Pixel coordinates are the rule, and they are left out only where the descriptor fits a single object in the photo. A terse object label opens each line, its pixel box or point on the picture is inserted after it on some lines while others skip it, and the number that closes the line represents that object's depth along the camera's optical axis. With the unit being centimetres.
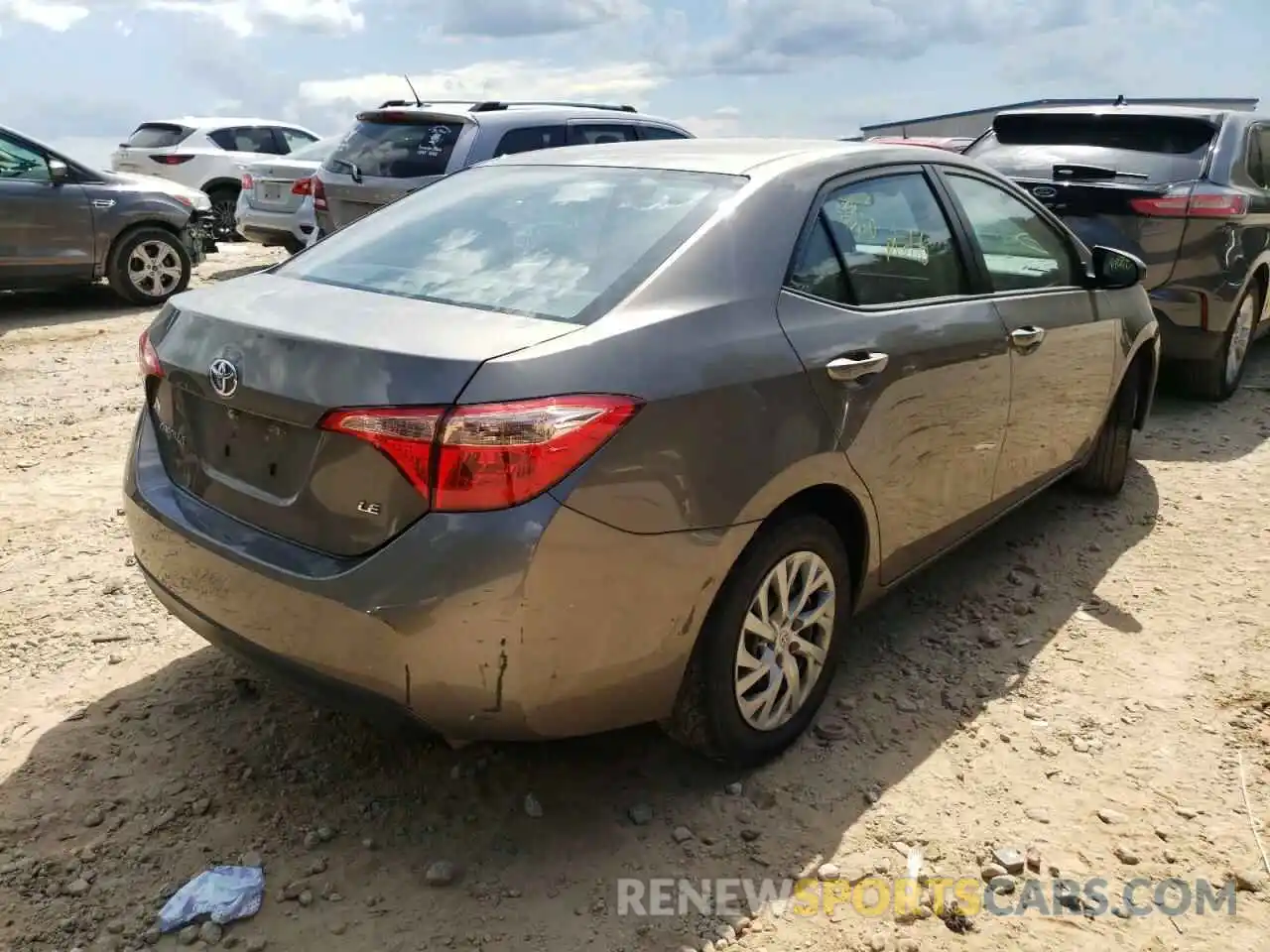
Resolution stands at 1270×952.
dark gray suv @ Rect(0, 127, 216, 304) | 883
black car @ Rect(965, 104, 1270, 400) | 601
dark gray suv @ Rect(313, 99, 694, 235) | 779
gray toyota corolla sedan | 222
